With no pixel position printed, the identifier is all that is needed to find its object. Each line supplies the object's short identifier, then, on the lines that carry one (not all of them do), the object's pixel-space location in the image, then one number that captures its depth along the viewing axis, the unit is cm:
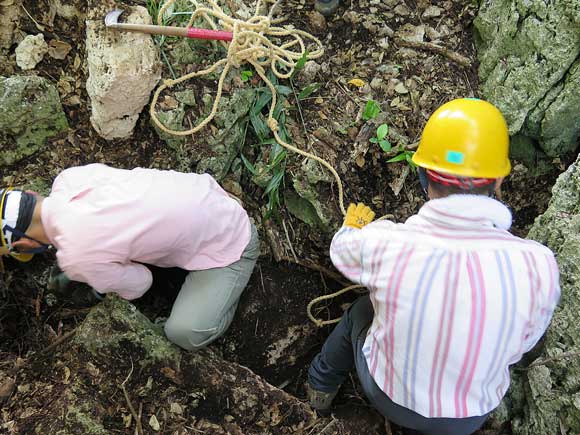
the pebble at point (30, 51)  279
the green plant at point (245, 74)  289
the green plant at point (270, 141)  285
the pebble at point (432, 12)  301
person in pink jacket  201
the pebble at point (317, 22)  306
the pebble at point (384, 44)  301
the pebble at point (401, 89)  292
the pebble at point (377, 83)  296
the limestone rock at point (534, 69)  240
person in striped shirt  162
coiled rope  271
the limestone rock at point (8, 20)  276
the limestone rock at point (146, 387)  229
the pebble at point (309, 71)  295
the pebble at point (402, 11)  304
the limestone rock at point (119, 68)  265
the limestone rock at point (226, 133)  286
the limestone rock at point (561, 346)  211
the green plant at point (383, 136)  280
